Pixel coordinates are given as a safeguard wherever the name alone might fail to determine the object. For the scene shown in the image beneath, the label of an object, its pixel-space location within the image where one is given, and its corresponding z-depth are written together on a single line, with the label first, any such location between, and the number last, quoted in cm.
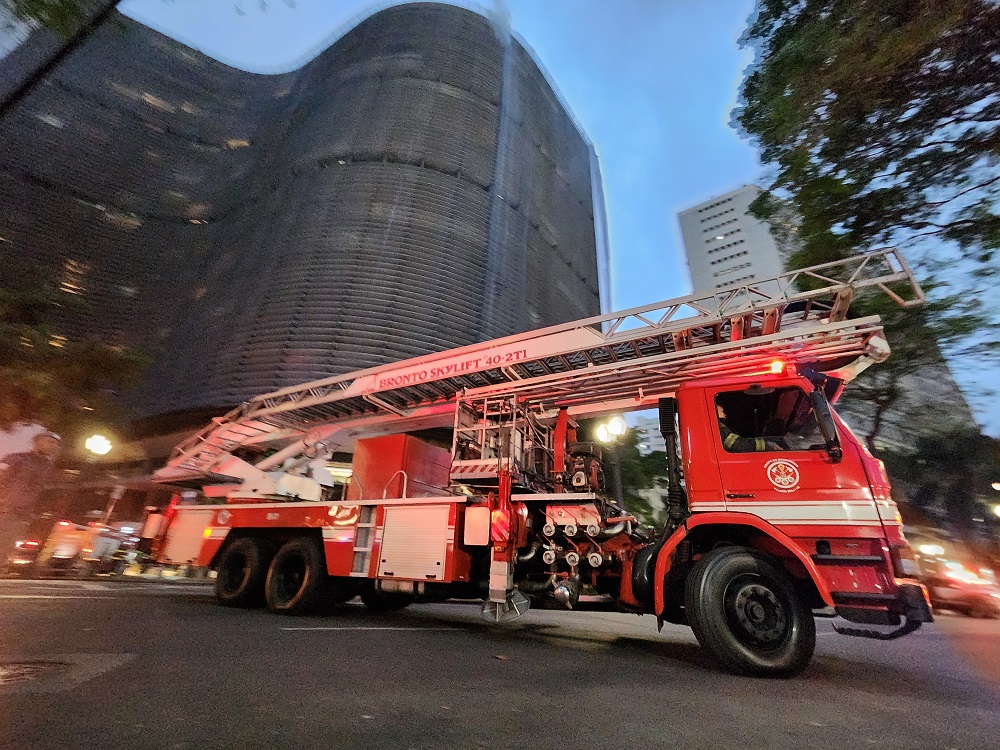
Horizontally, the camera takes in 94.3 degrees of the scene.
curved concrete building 2055
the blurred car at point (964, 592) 1254
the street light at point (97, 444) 1315
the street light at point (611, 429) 710
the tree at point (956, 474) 1975
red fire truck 405
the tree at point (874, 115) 689
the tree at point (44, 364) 1060
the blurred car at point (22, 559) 1102
